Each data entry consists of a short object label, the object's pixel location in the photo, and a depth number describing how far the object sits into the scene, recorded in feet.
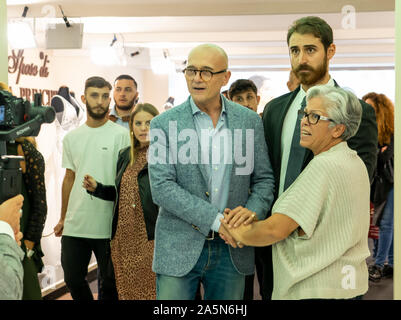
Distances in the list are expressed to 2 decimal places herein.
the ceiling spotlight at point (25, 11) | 16.48
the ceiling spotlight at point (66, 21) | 15.43
